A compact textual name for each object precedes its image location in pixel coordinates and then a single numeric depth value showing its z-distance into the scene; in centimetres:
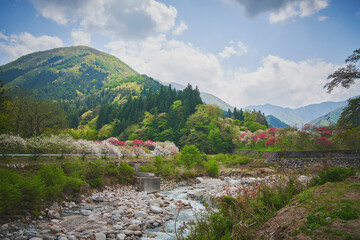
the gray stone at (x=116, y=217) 935
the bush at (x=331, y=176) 847
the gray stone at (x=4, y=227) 698
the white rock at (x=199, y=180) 2369
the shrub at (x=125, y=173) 1806
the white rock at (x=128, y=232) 778
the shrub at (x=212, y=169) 2814
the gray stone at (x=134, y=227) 822
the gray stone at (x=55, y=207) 989
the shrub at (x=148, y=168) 2068
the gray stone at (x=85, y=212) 1000
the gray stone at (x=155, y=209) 1100
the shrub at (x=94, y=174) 1522
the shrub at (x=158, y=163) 2213
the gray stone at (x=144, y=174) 1907
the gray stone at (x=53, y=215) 900
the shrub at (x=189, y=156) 2670
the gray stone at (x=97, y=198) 1298
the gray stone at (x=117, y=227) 819
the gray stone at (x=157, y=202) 1238
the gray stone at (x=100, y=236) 702
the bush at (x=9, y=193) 720
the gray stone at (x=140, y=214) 1000
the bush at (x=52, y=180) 1038
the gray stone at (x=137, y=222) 886
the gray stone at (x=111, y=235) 743
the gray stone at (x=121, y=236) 726
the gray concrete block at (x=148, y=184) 1725
